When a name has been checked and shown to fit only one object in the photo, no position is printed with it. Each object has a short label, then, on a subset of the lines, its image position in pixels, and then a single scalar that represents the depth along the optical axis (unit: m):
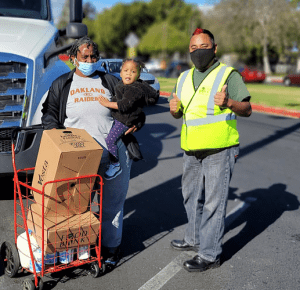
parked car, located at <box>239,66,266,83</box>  32.28
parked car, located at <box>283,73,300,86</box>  28.33
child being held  3.27
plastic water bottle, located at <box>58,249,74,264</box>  3.17
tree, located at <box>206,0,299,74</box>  42.84
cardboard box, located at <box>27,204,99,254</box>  3.03
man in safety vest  3.29
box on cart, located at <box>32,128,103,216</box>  2.90
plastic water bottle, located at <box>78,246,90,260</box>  3.25
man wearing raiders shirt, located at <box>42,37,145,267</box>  3.30
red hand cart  3.04
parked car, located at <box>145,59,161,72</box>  56.03
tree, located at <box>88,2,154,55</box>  78.38
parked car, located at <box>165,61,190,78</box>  31.70
